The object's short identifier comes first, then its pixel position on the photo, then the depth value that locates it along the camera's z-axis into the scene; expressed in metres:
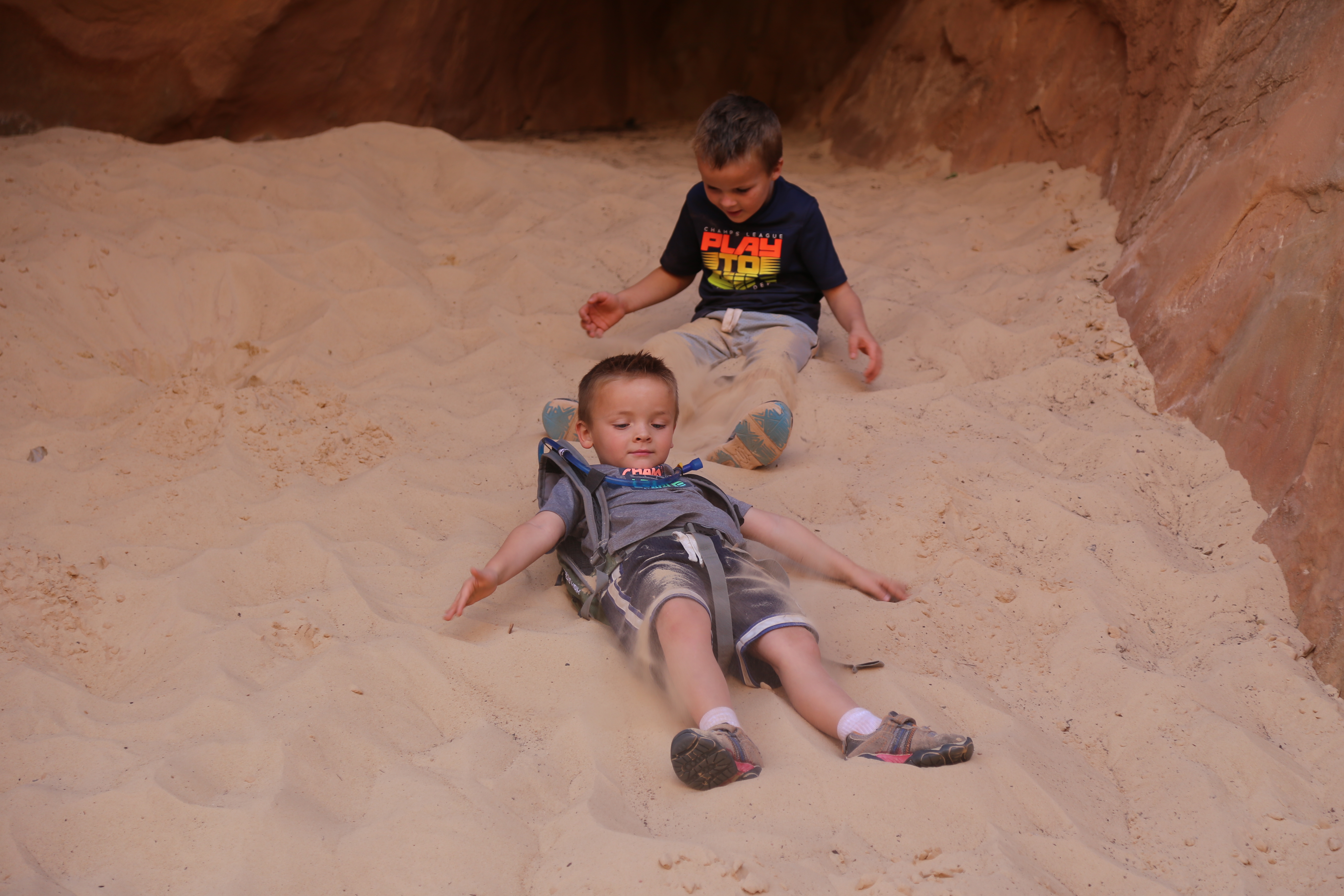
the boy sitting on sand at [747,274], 2.95
